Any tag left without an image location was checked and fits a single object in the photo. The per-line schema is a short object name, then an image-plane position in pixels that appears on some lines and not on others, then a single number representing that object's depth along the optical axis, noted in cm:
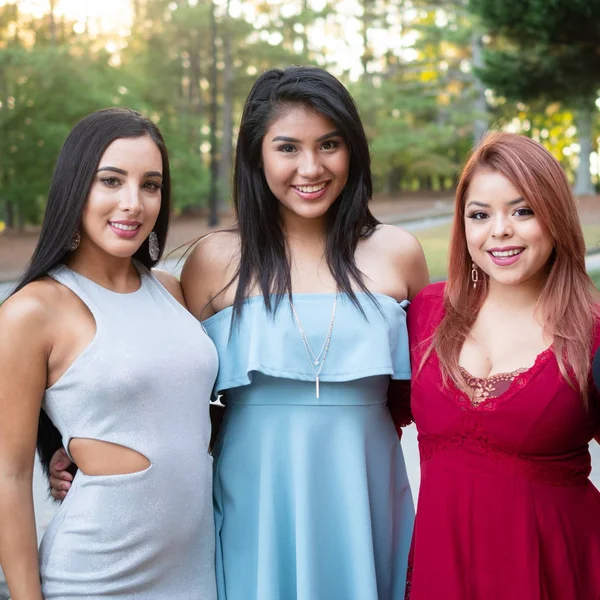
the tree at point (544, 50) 1147
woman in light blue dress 260
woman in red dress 220
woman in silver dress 214
